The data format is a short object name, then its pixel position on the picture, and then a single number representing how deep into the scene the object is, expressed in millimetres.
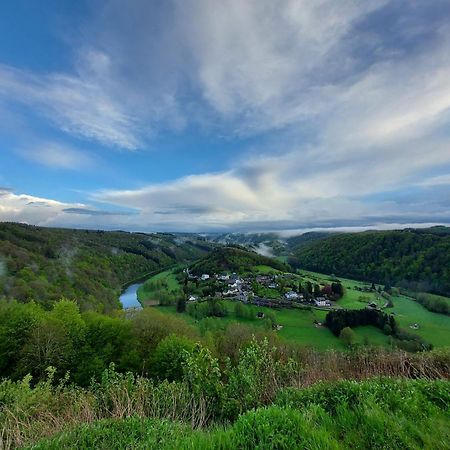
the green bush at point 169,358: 19703
